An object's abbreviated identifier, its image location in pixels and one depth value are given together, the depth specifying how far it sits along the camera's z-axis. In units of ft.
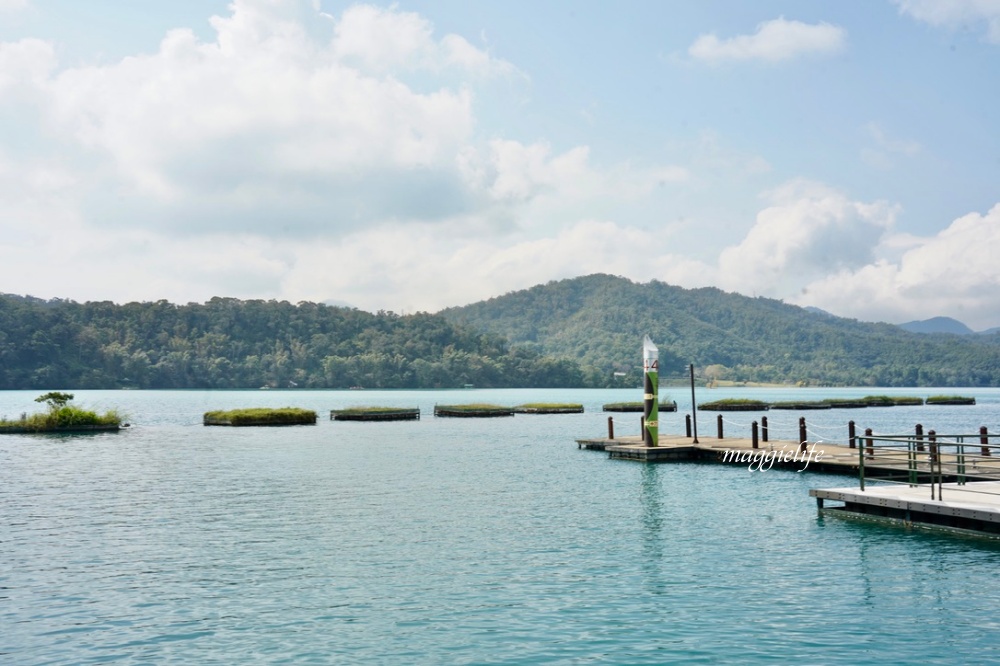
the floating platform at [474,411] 340.59
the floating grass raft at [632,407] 394.11
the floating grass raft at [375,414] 308.60
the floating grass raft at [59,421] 226.38
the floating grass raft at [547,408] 370.73
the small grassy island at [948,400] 463.01
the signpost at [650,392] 154.30
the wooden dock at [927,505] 73.85
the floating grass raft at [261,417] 272.80
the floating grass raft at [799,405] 411.54
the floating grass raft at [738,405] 399.85
